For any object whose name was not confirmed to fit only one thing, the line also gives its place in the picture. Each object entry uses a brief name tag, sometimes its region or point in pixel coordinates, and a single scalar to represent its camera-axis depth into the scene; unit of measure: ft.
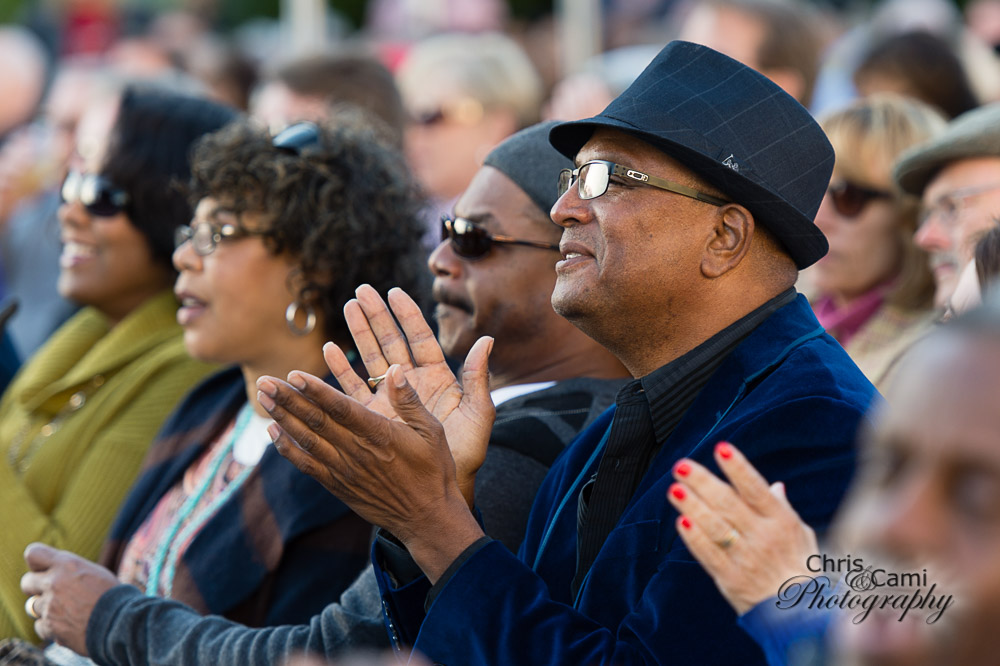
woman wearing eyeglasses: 21.95
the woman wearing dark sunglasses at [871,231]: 26.61
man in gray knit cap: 17.16
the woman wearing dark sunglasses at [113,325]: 25.80
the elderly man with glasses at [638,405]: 12.86
